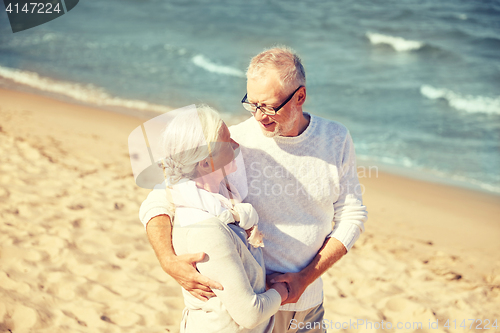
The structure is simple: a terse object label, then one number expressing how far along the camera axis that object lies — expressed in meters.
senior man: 2.04
